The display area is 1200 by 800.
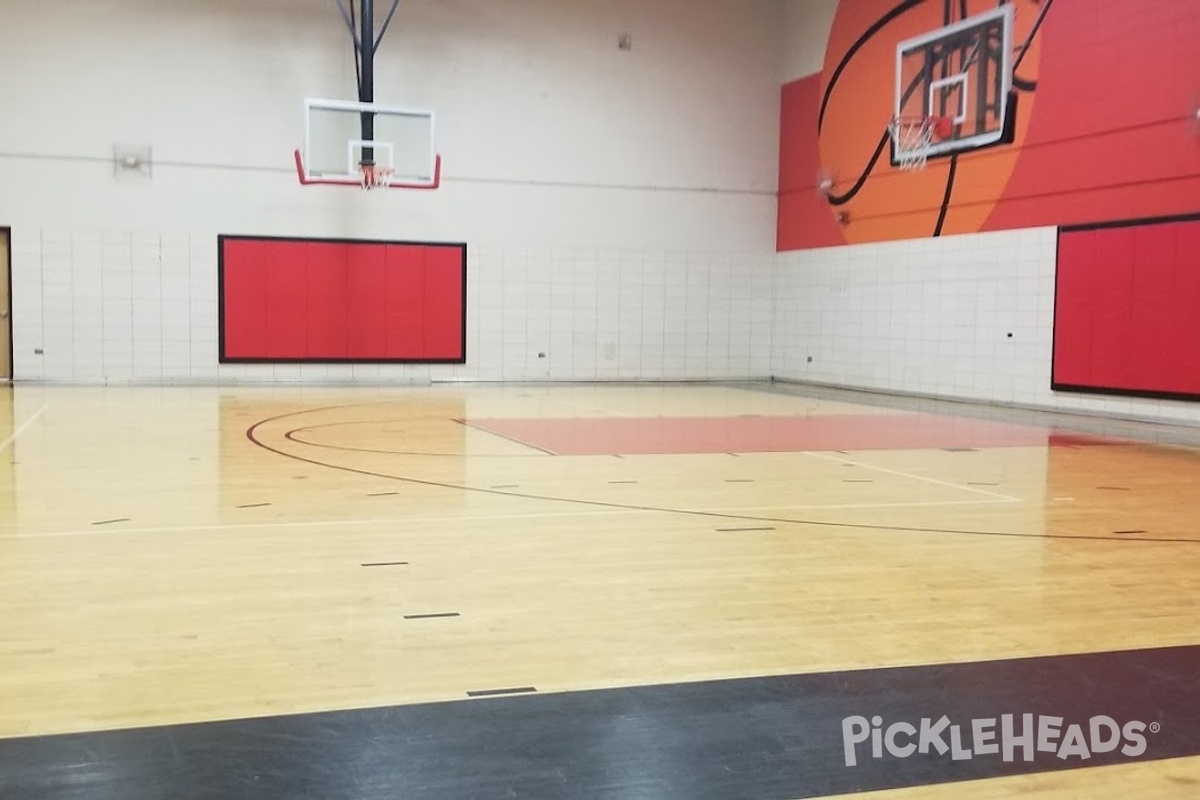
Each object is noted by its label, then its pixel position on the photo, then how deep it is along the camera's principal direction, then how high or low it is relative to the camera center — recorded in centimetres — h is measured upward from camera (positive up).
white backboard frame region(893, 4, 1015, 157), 1227 +301
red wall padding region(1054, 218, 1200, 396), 1047 +24
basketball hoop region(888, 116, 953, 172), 1337 +239
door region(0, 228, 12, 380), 1386 +4
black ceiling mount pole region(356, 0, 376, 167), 1405 +329
